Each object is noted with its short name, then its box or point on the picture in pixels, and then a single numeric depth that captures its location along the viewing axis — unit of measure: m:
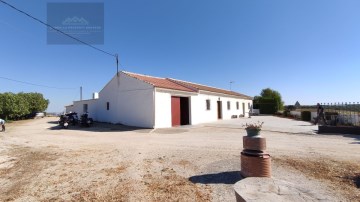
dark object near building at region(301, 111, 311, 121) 25.34
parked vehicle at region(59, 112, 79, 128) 18.73
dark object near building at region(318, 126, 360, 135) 13.27
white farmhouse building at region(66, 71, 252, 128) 17.52
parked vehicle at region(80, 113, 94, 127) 19.02
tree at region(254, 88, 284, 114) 41.95
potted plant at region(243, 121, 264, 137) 5.34
